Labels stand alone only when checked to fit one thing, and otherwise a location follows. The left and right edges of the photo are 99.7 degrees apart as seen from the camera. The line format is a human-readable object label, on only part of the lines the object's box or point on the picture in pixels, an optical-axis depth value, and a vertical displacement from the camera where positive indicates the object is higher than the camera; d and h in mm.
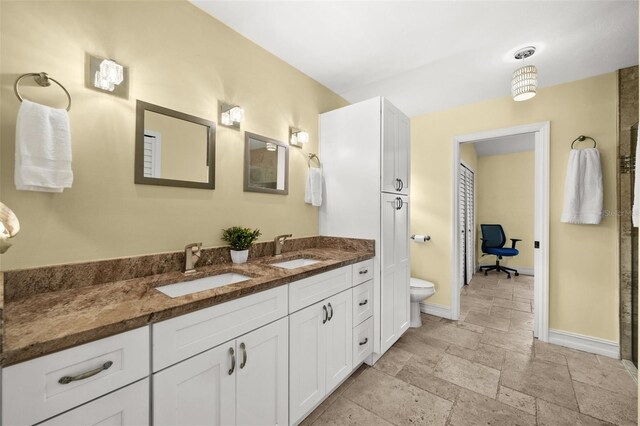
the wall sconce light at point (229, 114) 1810 +672
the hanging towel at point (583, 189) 2354 +255
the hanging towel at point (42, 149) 1037 +252
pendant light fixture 2113 +1092
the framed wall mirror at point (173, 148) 1446 +383
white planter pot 1772 -275
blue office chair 5195 -481
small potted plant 1775 -178
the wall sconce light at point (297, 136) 2330 +679
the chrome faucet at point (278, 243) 2112 -226
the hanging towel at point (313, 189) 2404 +234
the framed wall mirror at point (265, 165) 1968 +386
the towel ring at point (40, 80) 1079 +556
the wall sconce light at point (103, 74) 1271 +661
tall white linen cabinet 2209 +208
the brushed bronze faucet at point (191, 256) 1539 -243
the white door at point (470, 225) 4582 -157
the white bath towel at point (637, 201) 1151 +72
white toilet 2812 -824
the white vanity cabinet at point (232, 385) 981 -710
